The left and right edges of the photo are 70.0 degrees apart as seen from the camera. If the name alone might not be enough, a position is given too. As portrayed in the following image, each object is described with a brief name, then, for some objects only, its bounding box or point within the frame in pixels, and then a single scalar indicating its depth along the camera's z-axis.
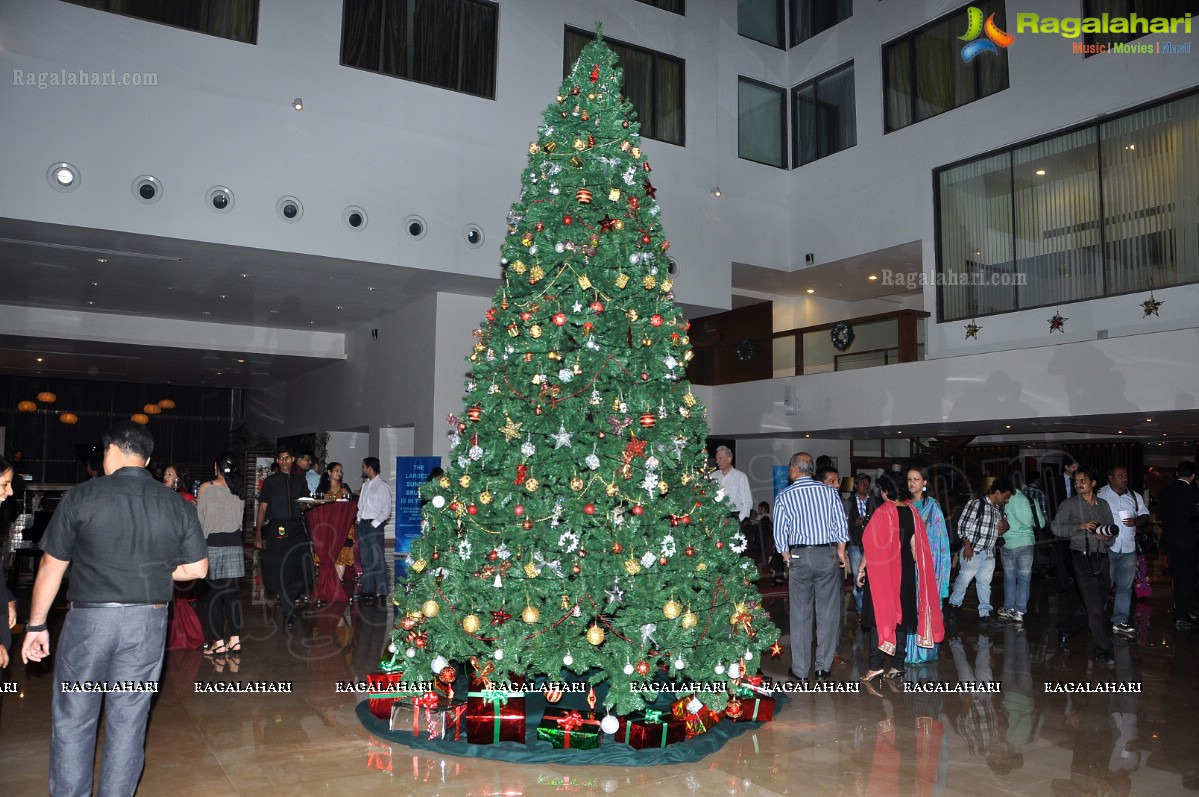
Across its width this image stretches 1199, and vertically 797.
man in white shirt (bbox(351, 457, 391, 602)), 10.38
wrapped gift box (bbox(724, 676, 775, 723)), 5.09
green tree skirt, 4.46
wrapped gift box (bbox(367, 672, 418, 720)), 5.14
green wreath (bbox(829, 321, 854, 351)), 14.53
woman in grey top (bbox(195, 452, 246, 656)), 6.73
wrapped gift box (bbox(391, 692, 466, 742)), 4.75
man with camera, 6.94
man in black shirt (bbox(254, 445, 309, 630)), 8.16
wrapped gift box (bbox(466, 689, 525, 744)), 4.66
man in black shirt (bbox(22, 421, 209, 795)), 3.39
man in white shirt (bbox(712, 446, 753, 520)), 8.12
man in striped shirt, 6.10
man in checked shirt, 9.01
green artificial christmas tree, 4.61
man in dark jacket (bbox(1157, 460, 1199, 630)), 8.80
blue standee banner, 13.49
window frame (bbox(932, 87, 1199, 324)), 11.35
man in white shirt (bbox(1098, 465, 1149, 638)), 8.52
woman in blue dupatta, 6.90
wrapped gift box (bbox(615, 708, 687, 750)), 4.59
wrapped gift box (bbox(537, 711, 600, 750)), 4.57
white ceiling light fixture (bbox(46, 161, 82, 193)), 9.88
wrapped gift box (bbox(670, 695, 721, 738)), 4.78
